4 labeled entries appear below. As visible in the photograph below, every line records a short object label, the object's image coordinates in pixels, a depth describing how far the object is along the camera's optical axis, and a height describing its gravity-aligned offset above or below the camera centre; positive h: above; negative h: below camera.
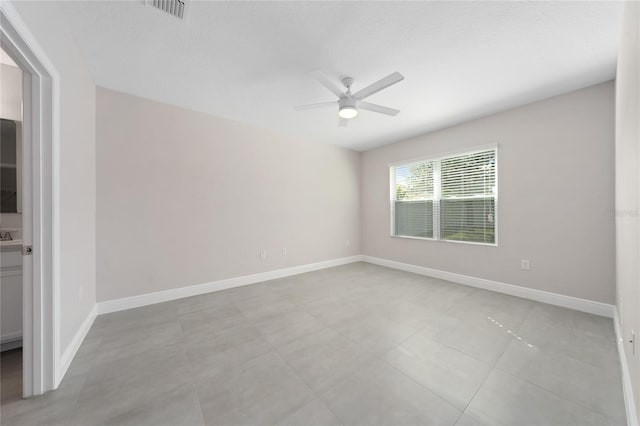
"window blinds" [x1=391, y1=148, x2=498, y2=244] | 3.48 +0.25
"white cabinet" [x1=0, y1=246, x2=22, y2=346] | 1.87 -0.68
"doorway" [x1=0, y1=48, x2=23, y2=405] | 1.87 -0.03
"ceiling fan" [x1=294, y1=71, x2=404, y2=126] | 2.25 +1.16
